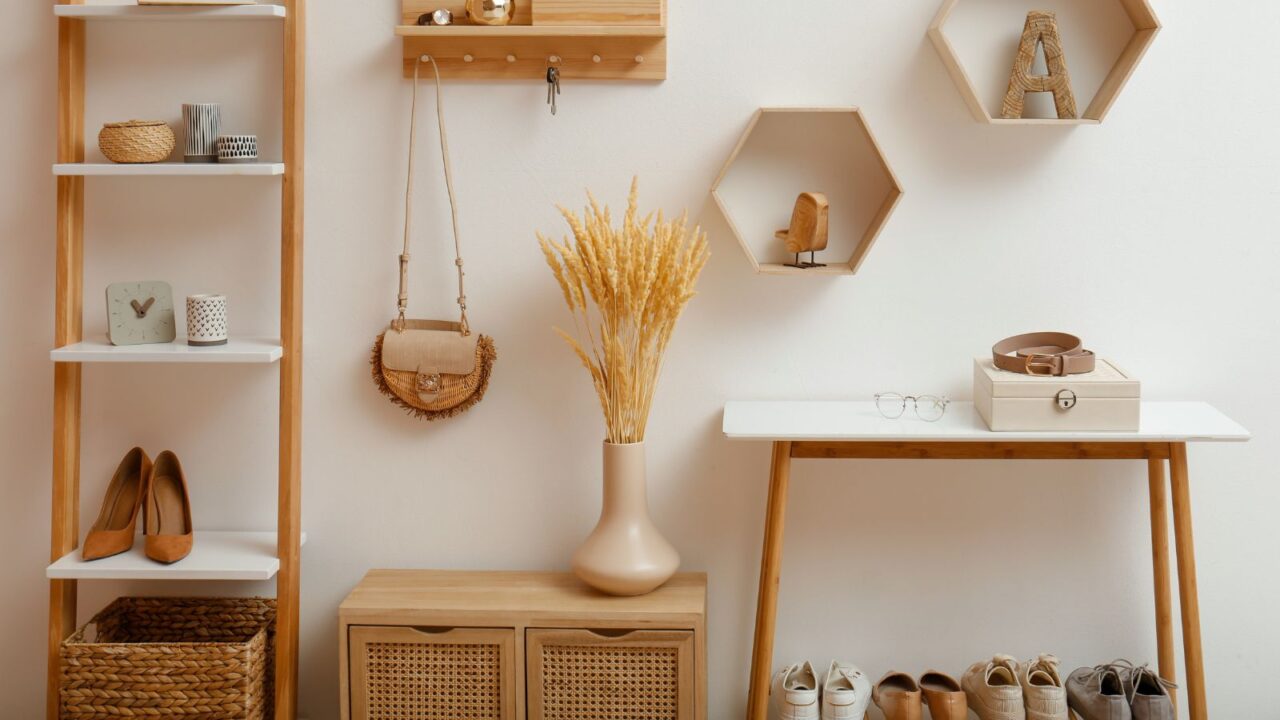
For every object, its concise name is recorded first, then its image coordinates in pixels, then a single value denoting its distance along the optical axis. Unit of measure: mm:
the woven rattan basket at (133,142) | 2516
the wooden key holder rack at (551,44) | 2555
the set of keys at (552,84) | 2600
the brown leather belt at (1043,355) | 2412
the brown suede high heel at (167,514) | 2564
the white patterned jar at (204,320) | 2562
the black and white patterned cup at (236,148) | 2533
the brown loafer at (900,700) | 2547
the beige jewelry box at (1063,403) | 2344
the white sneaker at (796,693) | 2531
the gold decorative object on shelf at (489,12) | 2543
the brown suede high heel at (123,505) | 2623
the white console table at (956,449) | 2387
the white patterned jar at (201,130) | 2549
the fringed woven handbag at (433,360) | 2656
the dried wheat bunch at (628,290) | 2447
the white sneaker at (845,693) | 2531
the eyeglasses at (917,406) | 2545
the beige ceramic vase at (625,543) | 2535
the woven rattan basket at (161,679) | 2555
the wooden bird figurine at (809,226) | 2504
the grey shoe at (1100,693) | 2445
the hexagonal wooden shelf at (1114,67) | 2457
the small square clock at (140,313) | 2570
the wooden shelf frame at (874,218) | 2521
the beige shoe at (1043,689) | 2494
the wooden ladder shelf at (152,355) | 2516
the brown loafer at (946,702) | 2553
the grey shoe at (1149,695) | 2447
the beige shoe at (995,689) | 2506
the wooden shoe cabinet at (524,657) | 2504
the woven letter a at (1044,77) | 2500
